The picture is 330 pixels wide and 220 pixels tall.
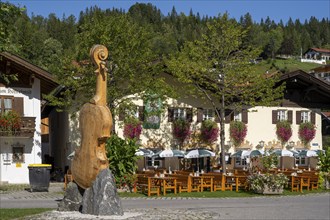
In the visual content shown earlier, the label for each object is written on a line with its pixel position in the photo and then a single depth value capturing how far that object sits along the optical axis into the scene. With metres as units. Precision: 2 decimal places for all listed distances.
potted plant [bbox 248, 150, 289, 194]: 25.39
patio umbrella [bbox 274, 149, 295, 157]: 35.25
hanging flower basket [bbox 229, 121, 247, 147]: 38.25
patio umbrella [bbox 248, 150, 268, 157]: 34.69
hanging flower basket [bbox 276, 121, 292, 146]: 39.84
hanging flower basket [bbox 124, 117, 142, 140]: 34.53
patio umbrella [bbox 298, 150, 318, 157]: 36.41
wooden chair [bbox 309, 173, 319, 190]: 28.61
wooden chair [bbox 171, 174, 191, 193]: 25.77
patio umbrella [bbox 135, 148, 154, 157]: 32.46
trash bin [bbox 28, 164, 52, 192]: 26.22
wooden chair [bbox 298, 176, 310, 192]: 27.69
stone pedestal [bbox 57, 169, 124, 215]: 13.24
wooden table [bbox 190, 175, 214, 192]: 26.45
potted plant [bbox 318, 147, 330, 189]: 28.97
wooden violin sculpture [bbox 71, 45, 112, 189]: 13.85
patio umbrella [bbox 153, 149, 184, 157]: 33.03
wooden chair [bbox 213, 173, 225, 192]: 27.21
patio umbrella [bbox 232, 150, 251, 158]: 35.22
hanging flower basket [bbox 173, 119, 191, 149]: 36.69
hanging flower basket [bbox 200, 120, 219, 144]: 37.38
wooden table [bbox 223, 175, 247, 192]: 27.11
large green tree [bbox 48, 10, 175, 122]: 31.12
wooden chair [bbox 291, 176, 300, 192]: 27.68
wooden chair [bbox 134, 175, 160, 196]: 24.51
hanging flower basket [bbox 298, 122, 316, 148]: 40.78
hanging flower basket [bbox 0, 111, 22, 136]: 30.74
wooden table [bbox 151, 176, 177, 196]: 24.69
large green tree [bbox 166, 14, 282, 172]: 32.81
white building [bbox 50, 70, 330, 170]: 36.00
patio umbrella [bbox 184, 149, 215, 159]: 33.10
